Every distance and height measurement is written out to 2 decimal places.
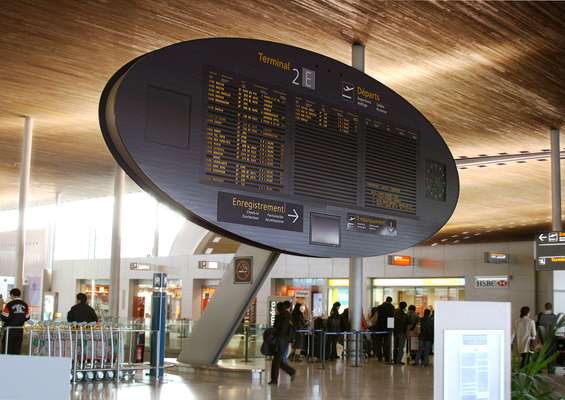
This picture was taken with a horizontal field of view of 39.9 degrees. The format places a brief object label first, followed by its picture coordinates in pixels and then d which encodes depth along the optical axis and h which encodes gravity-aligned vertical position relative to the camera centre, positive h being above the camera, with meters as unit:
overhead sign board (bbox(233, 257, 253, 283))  13.83 +0.32
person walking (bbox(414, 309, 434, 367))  17.94 -1.00
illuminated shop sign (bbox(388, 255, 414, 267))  26.80 +1.04
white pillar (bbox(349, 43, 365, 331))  12.76 -0.05
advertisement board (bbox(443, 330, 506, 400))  4.71 -0.45
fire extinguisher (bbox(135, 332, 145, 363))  14.12 -1.13
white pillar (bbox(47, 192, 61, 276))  28.84 +2.07
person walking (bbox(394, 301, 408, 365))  17.98 -0.99
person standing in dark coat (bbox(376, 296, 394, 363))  18.64 -0.75
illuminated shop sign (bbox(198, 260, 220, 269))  29.45 +0.83
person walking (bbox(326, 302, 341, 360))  18.33 -0.82
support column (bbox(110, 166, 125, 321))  19.22 +0.62
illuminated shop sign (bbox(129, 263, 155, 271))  31.17 +0.74
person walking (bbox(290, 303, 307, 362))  17.27 -0.91
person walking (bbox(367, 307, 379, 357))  19.33 -0.91
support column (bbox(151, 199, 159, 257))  33.51 +2.18
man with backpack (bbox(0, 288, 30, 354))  12.70 -0.66
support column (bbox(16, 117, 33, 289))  17.34 +1.67
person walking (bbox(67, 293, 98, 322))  13.59 -0.51
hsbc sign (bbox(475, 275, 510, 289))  27.91 +0.37
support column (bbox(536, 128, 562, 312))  14.61 +2.18
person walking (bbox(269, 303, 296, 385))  13.01 -0.87
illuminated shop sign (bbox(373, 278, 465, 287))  29.12 +0.33
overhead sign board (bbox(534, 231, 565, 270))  14.23 +0.79
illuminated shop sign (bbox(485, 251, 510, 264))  26.52 +1.18
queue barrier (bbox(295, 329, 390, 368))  14.40 -1.18
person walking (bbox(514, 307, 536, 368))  16.31 -0.82
